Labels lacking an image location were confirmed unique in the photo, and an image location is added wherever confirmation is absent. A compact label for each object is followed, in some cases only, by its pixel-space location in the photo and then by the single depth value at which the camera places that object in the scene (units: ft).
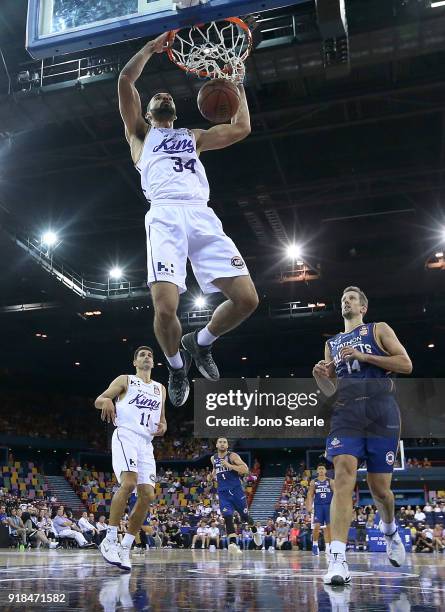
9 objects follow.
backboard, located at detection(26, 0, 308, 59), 16.44
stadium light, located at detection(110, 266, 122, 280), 73.78
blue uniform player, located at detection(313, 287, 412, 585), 13.65
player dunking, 13.38
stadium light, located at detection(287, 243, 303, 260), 67.51
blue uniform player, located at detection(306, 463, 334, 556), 40.13
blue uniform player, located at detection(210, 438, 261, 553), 35.86
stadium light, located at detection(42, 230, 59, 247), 64.13
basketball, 15.37
